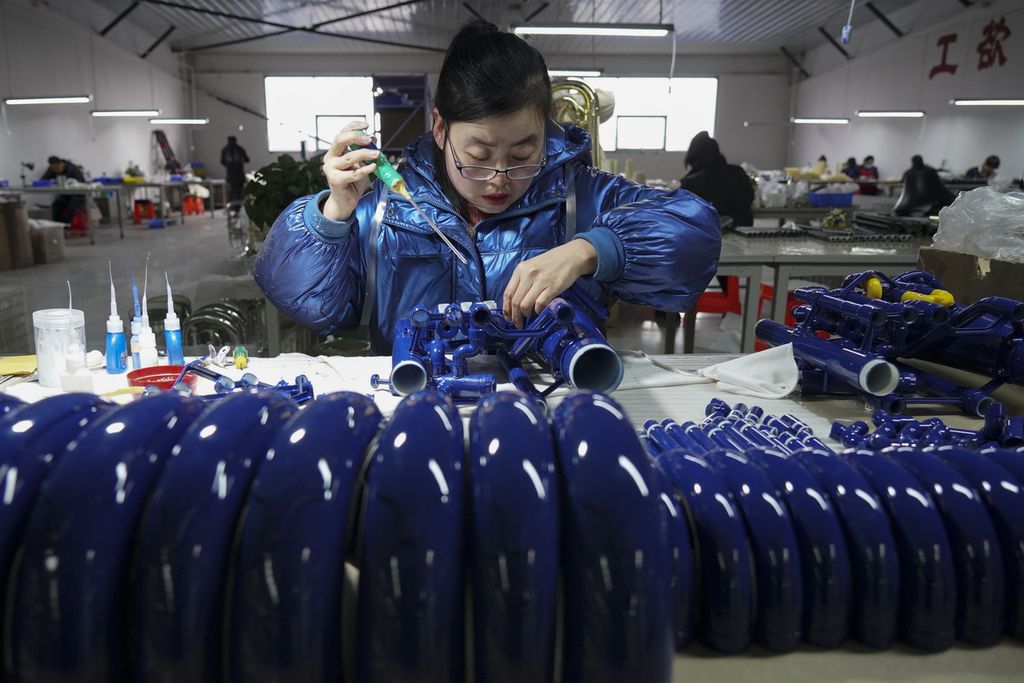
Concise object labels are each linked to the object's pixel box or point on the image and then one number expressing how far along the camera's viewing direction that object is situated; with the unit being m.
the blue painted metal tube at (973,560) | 0.63
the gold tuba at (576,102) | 2.76
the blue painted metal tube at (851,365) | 1.26
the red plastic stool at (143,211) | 11.10
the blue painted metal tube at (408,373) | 1.23
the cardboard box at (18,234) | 6.53
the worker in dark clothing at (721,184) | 4.92
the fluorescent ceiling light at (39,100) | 7.98
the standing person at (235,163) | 12.30
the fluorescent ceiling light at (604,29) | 5.01
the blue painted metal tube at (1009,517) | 0.64
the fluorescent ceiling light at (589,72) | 7.43
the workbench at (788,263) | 3.27
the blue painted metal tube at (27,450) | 0.50
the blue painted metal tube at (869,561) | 0.62
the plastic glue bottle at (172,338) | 1.49
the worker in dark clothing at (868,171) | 10.34
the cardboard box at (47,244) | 7.02
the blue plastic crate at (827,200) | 6.25
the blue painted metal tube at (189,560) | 0.48
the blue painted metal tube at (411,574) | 0.48
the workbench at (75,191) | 7.45
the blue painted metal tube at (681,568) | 0.60
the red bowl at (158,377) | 1.37
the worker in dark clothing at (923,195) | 4.28
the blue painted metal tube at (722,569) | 0.62
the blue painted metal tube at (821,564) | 0.62
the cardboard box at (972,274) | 1.60
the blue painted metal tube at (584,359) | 1.14
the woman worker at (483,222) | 1.39
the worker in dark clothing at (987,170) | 7.74
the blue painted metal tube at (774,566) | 0.62
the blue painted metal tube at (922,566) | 0.62
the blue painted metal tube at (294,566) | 0.48
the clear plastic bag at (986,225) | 1.66
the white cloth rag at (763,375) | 1.41
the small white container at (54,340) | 1.36
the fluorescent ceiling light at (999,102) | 6.94
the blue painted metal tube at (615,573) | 0.49
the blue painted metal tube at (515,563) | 0.48
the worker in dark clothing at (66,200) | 9.00
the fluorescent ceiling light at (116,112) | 9.62
